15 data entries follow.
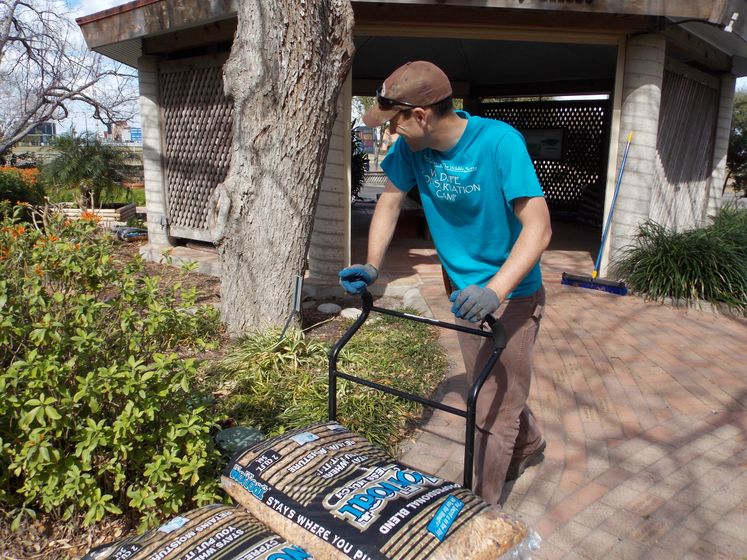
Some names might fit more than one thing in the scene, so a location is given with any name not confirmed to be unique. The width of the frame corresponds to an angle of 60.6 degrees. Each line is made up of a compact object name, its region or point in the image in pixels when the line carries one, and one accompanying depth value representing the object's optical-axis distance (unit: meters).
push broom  6.63
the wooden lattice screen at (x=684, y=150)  7.96
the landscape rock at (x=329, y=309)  5.89
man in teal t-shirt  2.19
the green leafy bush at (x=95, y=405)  2.24
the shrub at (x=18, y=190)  10.78
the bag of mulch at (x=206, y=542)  1.79
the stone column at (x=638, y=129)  6.72
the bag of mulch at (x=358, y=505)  1.73
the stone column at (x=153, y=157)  8.61
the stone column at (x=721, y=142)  10.20
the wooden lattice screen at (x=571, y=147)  13.08
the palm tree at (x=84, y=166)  11.80
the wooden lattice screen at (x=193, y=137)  7.82
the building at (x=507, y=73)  6.40
